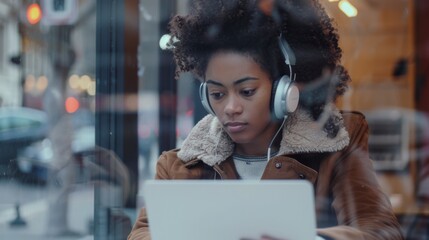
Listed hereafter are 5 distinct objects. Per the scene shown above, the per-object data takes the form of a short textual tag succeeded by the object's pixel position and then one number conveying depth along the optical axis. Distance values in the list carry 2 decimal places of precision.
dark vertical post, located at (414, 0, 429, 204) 2.48
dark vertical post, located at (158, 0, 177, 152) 2.03
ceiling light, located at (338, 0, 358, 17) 1.87
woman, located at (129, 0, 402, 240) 1.53
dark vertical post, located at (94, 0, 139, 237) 2.20
